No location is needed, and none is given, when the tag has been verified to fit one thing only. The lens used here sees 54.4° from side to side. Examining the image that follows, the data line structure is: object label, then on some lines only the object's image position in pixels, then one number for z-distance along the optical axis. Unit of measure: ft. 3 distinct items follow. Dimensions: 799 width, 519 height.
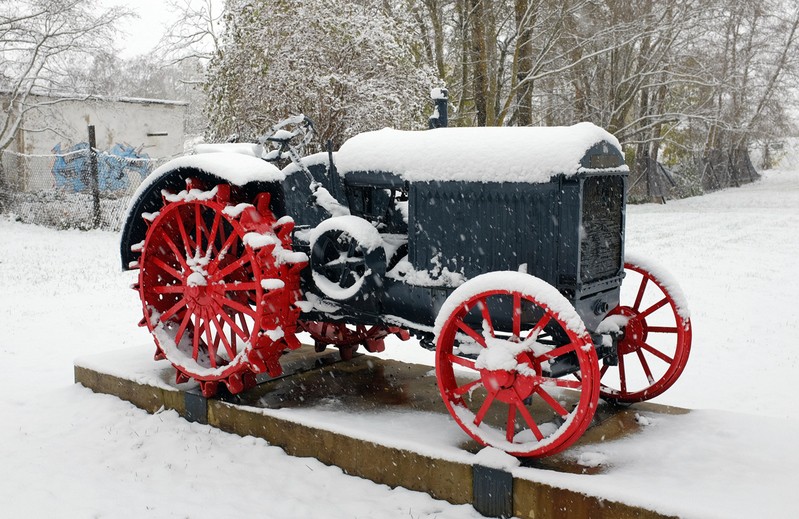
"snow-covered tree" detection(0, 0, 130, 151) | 61.05
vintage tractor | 11.84
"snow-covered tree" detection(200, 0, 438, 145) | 40.68
